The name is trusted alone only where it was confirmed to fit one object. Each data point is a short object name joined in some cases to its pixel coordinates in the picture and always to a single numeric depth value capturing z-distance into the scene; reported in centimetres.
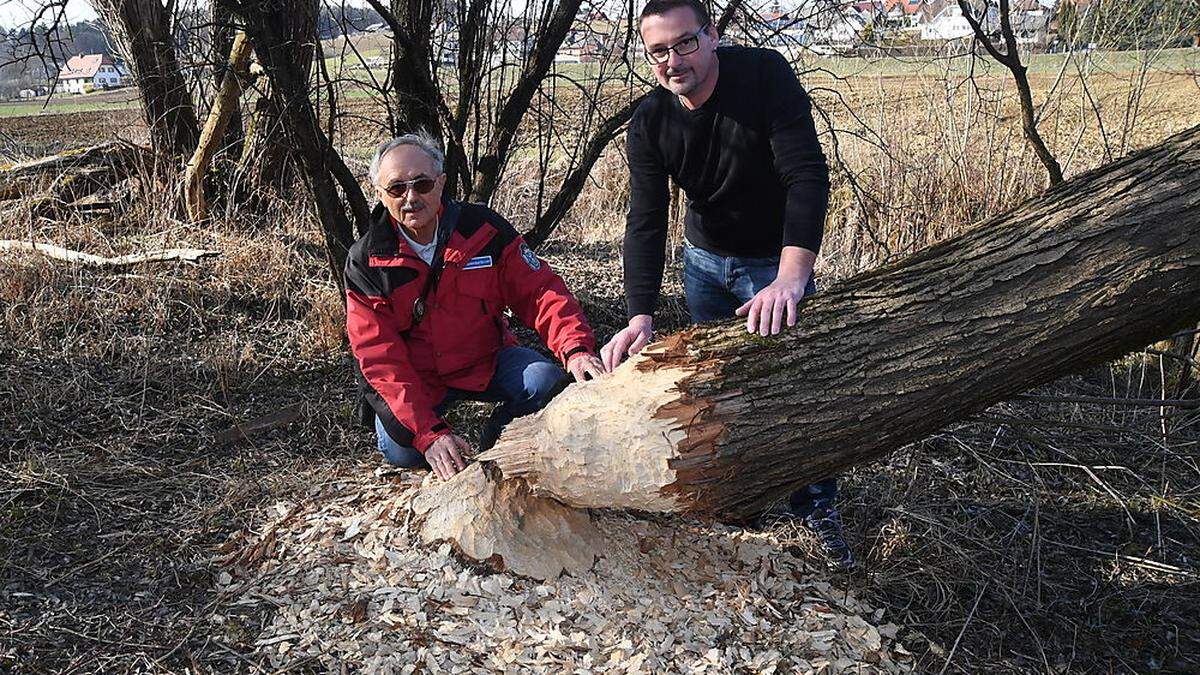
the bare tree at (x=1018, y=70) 347
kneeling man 255
